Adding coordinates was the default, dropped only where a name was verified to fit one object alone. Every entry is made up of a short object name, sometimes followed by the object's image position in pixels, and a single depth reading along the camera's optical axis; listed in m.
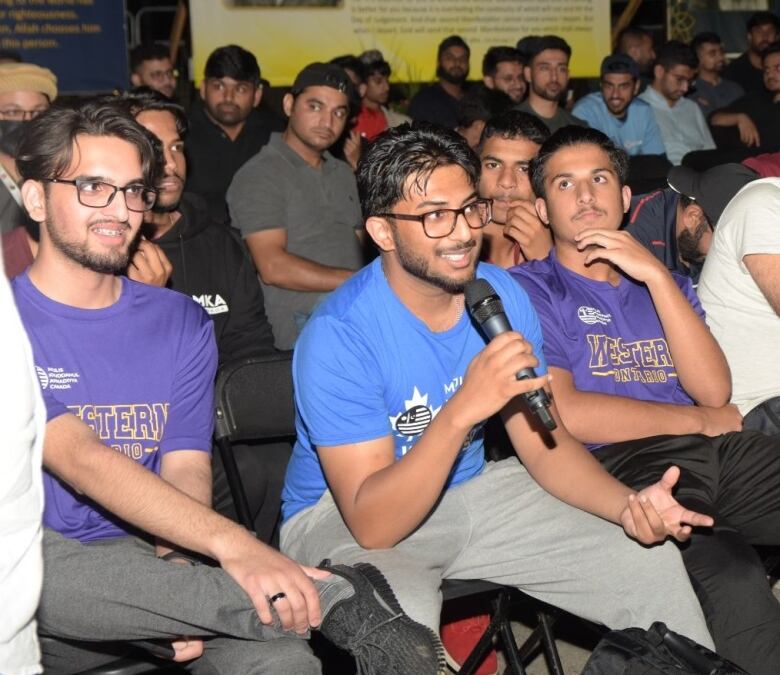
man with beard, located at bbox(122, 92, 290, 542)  3.82
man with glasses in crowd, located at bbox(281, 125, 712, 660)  2.40
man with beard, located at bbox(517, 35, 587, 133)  6.78
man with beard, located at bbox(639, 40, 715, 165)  7.78
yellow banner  7.53
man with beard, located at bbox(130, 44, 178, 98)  6.98
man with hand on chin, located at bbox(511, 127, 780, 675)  2.90
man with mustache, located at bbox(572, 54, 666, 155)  7.27
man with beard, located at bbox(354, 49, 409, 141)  7.41
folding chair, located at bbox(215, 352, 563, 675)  2.75
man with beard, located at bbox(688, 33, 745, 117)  9.13
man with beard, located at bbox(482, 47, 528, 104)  7.99
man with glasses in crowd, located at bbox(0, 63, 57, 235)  3.65
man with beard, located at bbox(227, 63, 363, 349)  4.55
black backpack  2.13
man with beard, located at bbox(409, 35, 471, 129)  8.09
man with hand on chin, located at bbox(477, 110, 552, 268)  3.95
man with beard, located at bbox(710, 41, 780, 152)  7.88
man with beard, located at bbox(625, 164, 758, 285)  3.94
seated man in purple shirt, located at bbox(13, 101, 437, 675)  2.09
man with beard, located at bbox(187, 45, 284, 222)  6.02
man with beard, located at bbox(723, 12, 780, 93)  9.45
